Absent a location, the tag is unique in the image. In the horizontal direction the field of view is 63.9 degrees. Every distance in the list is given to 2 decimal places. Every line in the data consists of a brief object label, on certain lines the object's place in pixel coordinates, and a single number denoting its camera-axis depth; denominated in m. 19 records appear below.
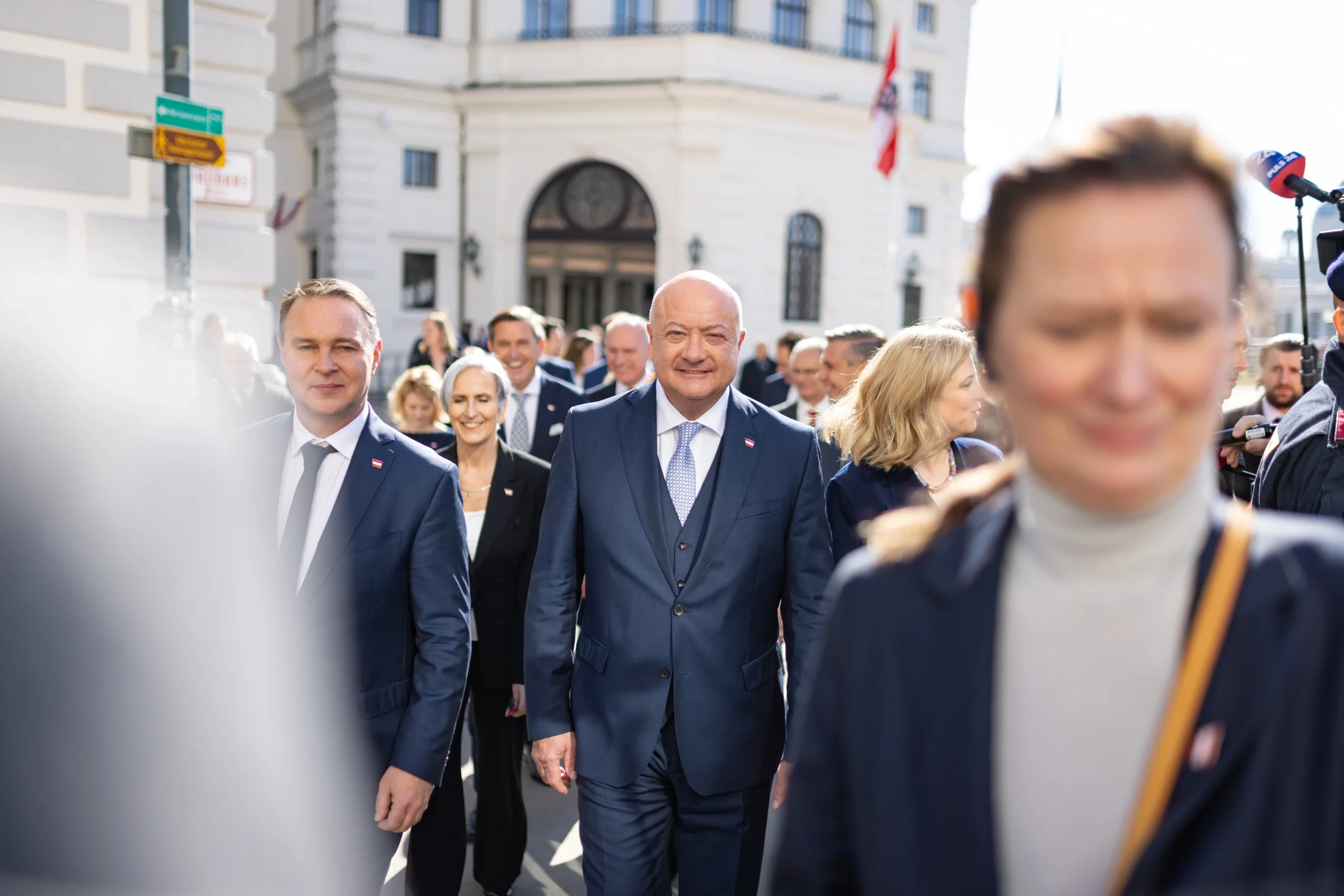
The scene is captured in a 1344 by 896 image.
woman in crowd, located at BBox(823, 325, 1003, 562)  3.76
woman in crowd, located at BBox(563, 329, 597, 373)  11.20
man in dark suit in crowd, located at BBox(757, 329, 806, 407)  9.38
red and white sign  8.52
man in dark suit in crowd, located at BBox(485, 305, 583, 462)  6.84
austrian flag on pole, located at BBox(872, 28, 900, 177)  18.12
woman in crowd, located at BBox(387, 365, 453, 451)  6.01
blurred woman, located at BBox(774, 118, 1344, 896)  1.12
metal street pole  6.79
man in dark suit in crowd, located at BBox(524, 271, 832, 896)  3.24
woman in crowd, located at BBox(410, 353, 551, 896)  4.32
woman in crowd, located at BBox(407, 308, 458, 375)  10.25
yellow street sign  6.71
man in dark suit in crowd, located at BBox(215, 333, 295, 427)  7.05
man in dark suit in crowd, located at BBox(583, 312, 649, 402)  7.67
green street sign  6.71
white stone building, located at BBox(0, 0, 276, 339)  7.33
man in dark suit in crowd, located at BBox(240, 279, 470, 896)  2.98
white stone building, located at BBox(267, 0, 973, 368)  24.06
